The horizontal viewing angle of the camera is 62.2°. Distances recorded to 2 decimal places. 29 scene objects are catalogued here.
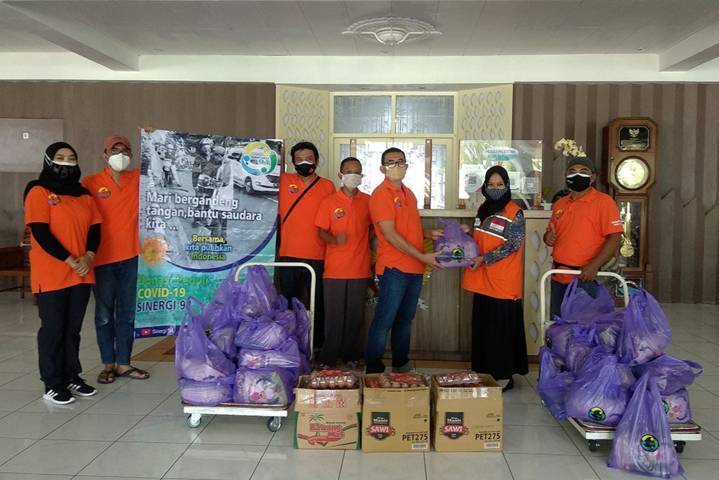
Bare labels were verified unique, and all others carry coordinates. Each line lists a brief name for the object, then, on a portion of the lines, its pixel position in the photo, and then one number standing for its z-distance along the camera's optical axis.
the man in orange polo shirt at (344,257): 3.68
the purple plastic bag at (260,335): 3.00
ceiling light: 5.71
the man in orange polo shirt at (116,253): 3.62
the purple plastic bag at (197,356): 2.92
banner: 3.72
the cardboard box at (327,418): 2.76
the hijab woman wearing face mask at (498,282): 3.41
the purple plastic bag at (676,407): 2.68
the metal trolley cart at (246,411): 2.95
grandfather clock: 7.06
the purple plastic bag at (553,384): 2.95
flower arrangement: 5.34
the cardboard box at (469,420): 2.76
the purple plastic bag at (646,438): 2.50
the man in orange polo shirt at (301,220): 3.90
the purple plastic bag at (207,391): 2.96
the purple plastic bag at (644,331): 2.66
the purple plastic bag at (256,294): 3.21
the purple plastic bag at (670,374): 2.60
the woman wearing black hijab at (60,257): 3.22
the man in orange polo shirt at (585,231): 3.39
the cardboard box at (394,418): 2.73
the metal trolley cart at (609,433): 2.64
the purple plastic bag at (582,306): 3.16
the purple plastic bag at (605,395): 2.67
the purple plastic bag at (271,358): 3.00
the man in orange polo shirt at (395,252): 3.43
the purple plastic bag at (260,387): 2.98
